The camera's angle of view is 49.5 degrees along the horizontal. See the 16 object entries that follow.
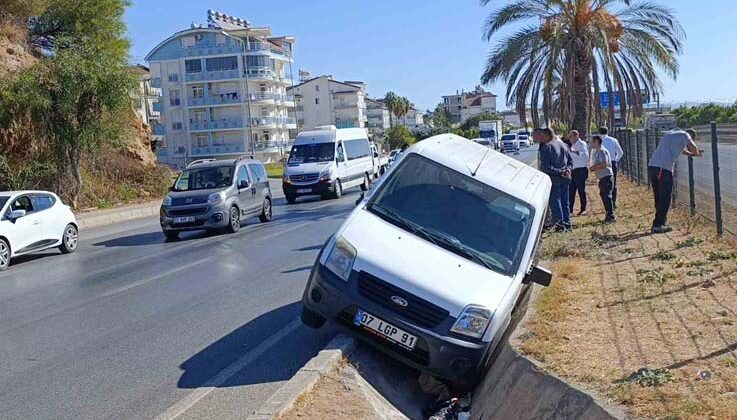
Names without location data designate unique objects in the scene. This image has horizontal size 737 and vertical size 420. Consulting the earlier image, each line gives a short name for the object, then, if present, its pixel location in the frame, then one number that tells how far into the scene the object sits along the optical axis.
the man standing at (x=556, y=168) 13.65
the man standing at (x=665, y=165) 11.74
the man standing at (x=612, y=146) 17.17
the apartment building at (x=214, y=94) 86.44
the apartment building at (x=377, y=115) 145.12
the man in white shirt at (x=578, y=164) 16.05
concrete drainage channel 5.16
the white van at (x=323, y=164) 28.58
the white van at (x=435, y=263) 6.29
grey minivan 18.00
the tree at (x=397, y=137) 94.91
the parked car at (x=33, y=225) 15.68
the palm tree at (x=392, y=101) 130.75
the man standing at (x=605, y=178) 14.12
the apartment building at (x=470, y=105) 176.88
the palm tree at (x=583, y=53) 25.28
